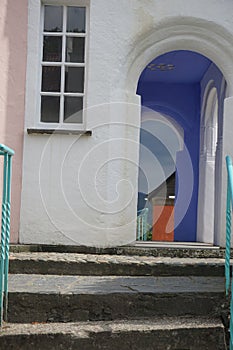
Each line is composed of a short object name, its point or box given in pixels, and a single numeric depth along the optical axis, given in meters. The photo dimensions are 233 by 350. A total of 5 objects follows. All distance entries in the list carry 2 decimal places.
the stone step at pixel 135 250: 6.61
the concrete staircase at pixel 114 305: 4.17
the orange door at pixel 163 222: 13.36
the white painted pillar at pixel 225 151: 7.18
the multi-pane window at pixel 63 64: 7.15
